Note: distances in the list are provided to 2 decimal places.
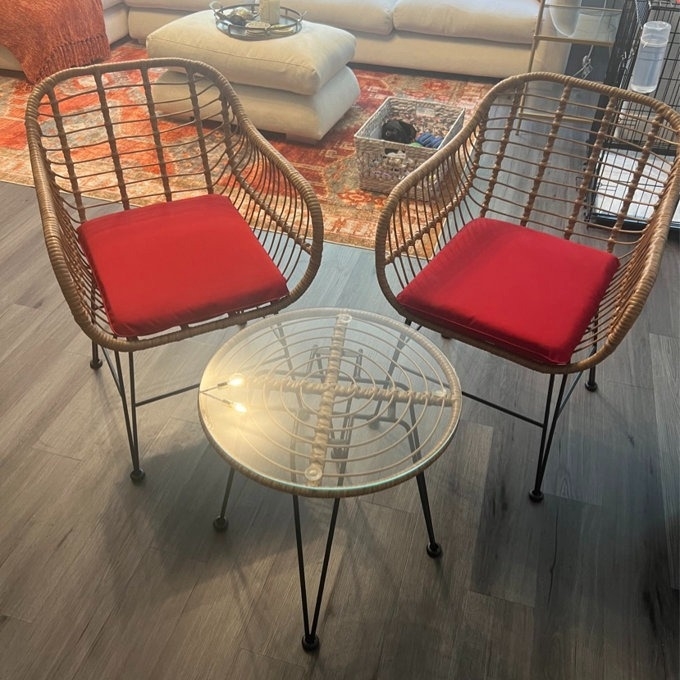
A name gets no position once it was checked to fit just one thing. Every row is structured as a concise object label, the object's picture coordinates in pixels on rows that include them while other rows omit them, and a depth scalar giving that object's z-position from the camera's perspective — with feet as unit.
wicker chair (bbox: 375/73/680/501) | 4.51
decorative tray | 9.78
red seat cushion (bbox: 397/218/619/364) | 4.56
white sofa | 11.55
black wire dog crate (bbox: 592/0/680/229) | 8.36
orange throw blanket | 11.28
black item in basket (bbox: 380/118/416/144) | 9.13
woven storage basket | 8.60
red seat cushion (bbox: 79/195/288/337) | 4.63
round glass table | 3.81
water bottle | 8.36
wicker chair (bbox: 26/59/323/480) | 4.58
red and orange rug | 8.54
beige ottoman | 9.48
